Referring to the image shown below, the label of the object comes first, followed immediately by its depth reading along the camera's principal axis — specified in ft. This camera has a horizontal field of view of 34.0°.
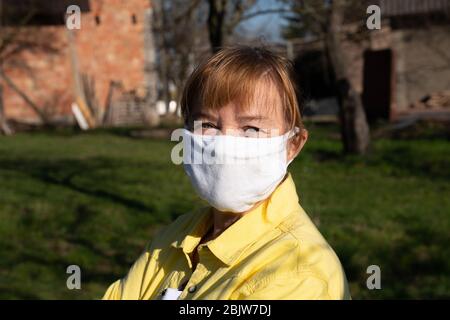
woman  6.37
